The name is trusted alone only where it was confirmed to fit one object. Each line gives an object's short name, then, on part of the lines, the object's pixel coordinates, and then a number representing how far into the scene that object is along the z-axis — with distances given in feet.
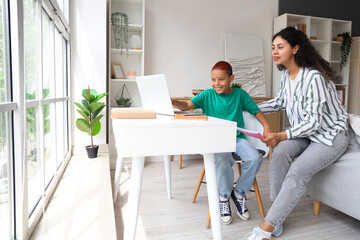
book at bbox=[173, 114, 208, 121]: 4.14
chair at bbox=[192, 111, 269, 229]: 6.74
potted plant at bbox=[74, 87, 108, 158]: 8.82
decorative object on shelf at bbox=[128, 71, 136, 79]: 11.40
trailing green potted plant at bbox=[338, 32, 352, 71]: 14.66
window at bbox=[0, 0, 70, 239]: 3.61
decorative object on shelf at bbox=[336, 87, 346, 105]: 14.97
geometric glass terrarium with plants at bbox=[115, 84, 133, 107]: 11.53
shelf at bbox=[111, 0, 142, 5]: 11.52
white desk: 3.59
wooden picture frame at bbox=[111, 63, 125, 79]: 11.52
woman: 5.36
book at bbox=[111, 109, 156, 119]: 4.39
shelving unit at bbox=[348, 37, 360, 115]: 15.31
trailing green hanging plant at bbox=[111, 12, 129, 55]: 11.09
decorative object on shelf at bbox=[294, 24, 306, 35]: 13.94
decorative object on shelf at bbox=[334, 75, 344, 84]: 15.30
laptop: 4.48
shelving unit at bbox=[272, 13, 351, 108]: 13.88
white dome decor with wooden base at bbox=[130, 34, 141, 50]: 11.43
